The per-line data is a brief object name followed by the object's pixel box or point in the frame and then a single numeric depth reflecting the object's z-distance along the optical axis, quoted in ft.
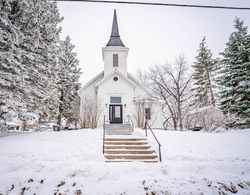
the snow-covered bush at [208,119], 49.16
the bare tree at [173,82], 71.56
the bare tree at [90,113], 46.62
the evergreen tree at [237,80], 42.81
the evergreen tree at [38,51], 30.94
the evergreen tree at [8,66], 26.66
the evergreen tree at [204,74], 80.74
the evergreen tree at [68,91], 67.77
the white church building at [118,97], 50.98
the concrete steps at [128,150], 23.65
